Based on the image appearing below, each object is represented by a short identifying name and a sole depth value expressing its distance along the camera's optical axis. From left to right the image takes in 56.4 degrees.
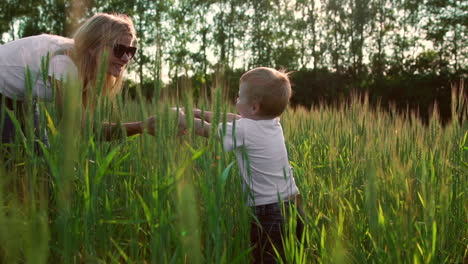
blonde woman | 1.87
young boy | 1.57
